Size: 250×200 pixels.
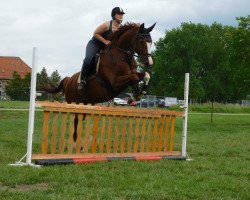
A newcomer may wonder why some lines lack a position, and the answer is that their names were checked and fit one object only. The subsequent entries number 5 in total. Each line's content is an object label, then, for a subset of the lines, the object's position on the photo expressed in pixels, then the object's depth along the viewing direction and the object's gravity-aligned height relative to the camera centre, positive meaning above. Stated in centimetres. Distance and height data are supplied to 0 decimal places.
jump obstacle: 629 -59
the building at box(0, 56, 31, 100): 7931 +394
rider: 790 +93
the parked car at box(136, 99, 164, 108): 4157 -69
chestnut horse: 726 +51
